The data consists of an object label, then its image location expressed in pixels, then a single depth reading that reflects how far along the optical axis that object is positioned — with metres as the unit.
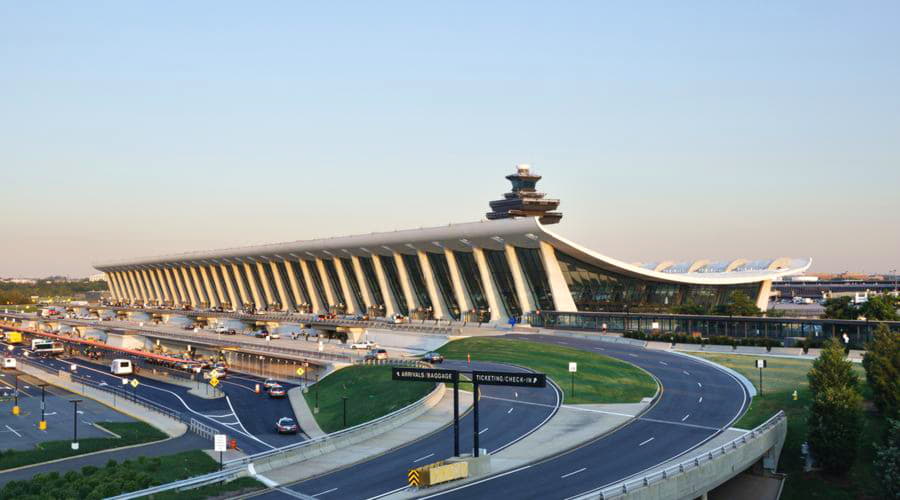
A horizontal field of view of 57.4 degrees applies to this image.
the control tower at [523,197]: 197.62
